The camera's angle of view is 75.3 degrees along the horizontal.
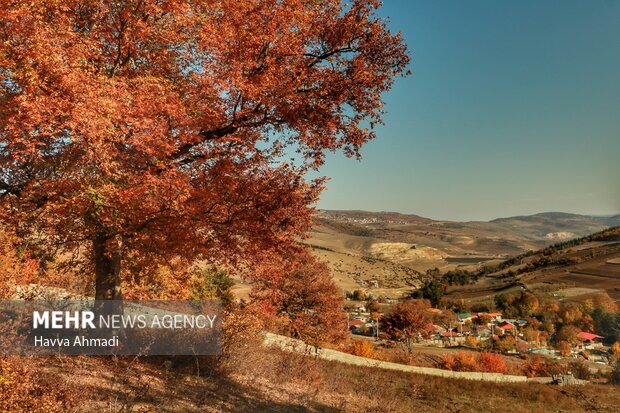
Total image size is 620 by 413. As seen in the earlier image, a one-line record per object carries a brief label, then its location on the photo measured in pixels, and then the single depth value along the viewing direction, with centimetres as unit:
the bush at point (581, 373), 3432
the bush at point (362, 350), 3622
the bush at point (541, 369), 3650
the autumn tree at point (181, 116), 685
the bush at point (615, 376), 3043
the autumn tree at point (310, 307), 3241
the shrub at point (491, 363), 3836
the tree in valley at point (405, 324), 5194
